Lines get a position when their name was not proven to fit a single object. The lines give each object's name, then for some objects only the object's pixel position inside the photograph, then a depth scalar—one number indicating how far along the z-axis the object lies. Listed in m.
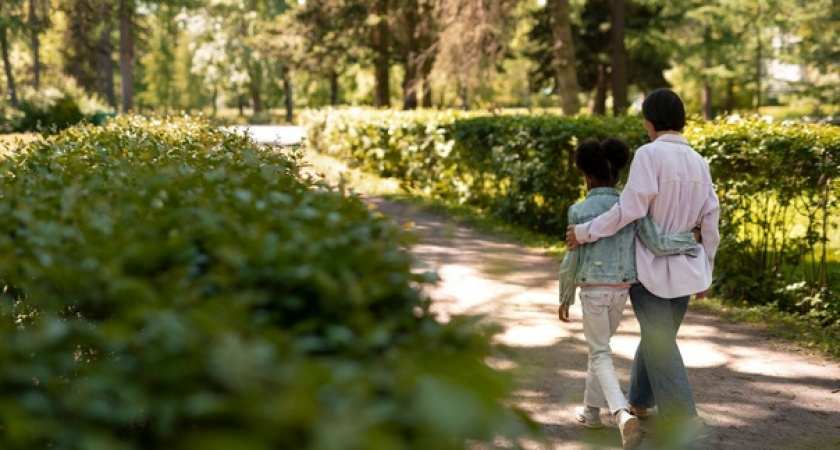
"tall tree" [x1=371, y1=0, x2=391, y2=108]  32.78
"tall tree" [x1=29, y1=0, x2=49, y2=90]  32.26
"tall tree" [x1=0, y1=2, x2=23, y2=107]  33.25
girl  5.37
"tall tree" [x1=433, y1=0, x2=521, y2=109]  21.05
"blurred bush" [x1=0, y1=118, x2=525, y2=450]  1.79
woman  5.30
